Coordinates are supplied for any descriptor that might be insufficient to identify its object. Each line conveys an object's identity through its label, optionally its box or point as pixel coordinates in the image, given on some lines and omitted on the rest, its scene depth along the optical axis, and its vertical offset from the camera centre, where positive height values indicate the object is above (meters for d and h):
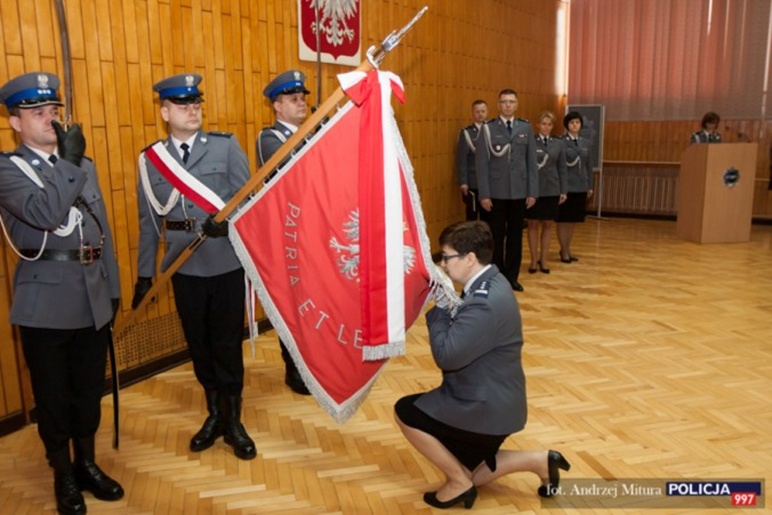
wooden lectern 7.71 -0.68
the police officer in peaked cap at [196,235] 2.88 -0.43
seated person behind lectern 8.04 -0.02
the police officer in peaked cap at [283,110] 3.42 +0.13
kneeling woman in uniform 2.34 -0.92
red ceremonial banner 2.31 -0.44
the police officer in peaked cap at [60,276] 2.32 -0.52
